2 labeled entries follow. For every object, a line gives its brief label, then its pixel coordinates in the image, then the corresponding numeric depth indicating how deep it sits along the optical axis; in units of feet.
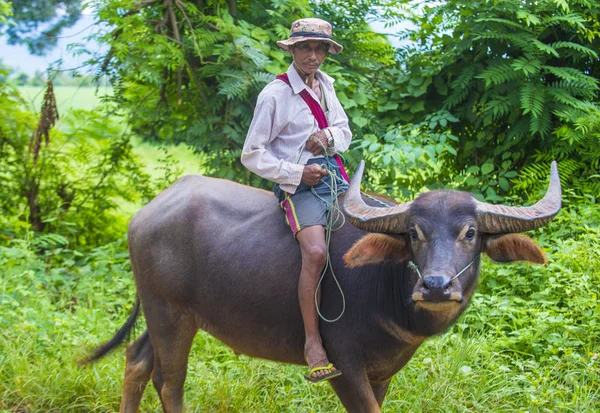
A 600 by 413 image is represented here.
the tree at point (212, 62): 19.94
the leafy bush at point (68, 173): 24.16
